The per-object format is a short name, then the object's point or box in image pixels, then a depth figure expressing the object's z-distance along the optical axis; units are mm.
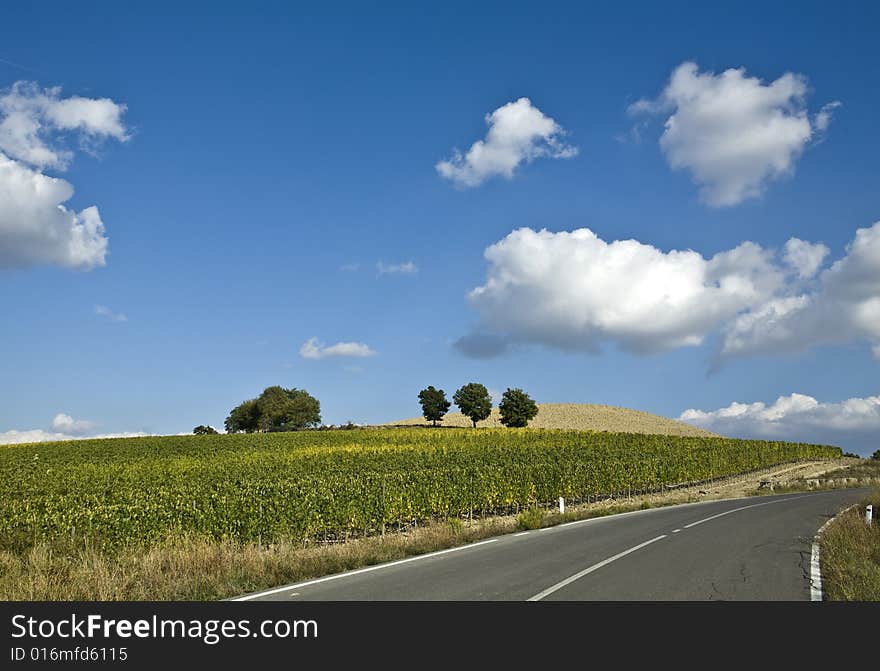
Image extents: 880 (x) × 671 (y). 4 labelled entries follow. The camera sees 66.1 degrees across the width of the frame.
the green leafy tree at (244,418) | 134625
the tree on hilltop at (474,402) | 119625
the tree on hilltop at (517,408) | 111750
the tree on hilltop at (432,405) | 122125
